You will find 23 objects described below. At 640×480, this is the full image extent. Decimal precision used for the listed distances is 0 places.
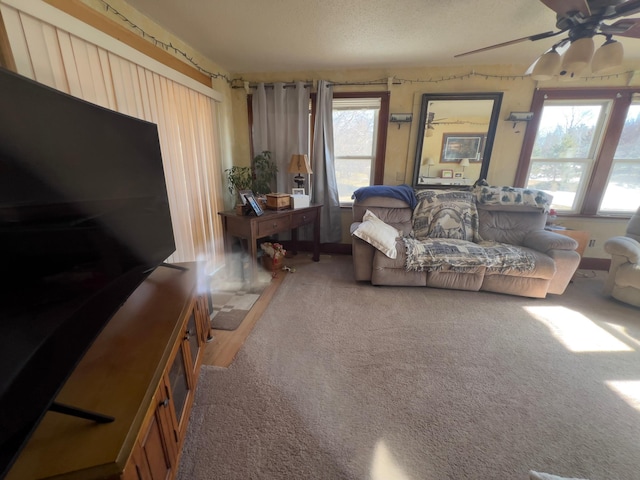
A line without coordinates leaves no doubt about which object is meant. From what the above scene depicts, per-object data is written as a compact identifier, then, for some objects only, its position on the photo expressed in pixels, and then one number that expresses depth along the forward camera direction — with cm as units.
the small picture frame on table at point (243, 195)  242
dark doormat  196
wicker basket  283
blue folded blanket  288
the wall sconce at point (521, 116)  284
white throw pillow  241
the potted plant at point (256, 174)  310
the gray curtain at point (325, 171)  305
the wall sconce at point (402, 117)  302
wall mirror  292
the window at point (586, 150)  277
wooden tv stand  55
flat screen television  54
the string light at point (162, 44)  164
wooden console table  232
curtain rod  301
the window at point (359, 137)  308
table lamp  292
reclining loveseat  231
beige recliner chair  214
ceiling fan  136
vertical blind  125
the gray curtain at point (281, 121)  307
